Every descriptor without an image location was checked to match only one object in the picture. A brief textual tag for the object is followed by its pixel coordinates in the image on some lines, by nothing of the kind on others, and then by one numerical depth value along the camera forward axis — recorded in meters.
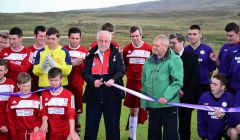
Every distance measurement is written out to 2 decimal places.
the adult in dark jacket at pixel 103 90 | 6.96
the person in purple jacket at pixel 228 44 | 7.38
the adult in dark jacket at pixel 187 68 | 7.22
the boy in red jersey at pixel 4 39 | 8.36
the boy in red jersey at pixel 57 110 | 6.75
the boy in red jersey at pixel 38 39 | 8.27
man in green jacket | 6.38
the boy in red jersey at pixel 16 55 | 7.59
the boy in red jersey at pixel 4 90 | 7.03
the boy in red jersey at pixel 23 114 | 6.81
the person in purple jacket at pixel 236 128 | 6.56
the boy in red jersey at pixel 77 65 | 8.05
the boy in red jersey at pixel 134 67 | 8.64
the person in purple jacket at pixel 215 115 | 6.71
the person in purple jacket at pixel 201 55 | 8.09
